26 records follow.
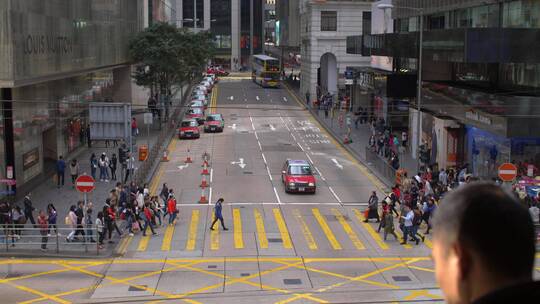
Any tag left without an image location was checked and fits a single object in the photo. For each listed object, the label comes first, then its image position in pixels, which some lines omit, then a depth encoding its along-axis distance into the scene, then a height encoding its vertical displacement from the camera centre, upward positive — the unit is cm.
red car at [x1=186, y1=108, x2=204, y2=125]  5610 -394
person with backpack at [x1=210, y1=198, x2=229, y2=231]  2517 -498
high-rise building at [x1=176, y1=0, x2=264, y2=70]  13348 +674
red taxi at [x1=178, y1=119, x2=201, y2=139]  5122 -459
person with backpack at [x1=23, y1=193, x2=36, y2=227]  2450 -472
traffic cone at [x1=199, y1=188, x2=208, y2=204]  3071 -557
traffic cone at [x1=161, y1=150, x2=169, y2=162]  4191 -526
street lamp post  3250 -82
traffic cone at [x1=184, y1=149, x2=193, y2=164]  4119 -535
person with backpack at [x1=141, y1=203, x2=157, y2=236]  2494 -509
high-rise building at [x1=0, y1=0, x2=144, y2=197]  2759 -48
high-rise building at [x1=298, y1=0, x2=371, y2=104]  7631 +234
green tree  5478 +49
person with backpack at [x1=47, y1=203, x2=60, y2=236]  2319 -469
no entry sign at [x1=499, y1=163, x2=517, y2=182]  2314 -336
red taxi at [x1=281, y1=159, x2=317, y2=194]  3238 -496
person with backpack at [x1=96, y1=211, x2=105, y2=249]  2278 -497
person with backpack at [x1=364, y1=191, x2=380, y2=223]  2699 -521
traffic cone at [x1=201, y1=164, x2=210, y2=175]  3560 -507
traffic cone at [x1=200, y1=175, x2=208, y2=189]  3388 -543
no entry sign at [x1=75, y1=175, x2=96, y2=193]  2206 -350
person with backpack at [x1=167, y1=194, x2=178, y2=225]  2623 -506
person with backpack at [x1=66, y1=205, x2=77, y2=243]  2281 -486
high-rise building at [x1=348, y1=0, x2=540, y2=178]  3034 -113
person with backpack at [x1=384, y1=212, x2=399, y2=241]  2397 -515
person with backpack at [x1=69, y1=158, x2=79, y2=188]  3341 -476
